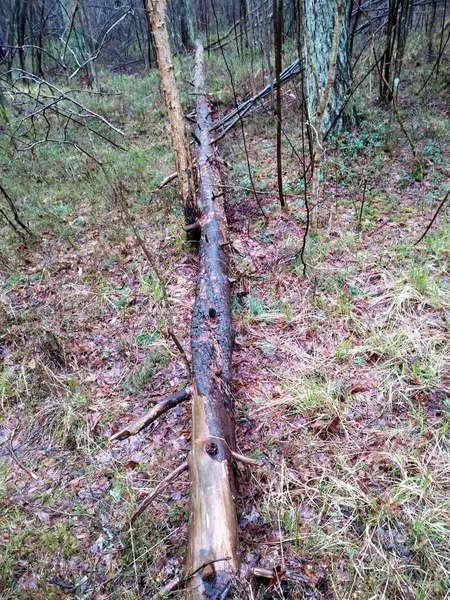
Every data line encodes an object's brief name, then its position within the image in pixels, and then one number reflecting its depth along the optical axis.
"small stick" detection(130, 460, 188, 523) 2.08
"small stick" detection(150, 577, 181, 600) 1.73
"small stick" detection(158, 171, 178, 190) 4.87
